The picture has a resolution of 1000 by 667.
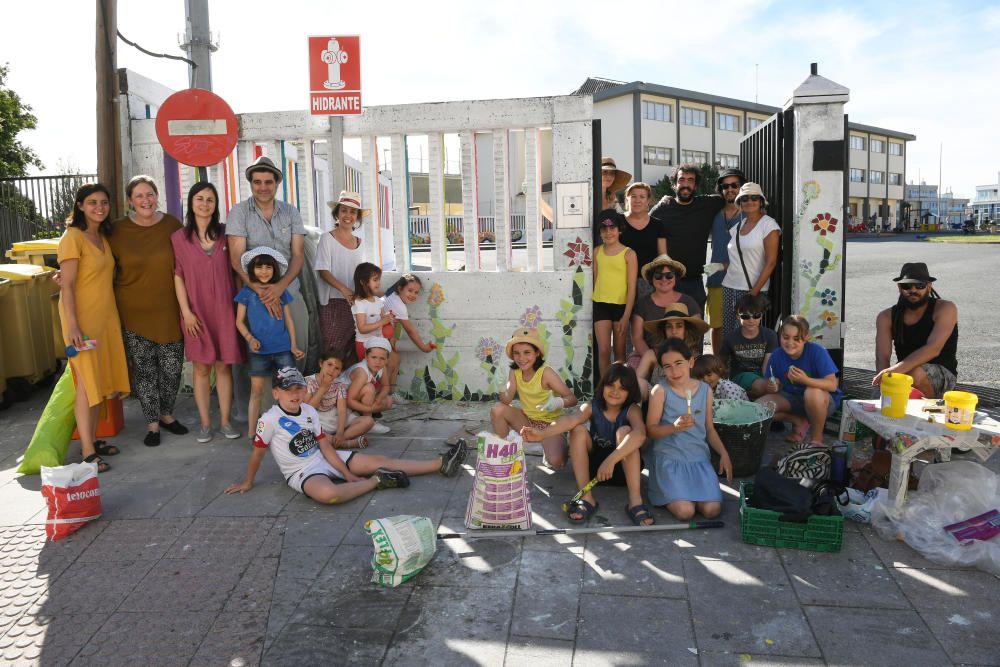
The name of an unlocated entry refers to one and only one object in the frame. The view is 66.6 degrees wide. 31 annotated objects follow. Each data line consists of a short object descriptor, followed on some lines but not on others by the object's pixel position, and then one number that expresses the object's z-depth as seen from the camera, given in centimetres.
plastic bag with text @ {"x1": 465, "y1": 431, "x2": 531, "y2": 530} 410
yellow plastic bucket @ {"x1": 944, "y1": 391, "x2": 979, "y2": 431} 392
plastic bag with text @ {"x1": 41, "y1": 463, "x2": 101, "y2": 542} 434
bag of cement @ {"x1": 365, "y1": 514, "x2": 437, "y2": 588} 358
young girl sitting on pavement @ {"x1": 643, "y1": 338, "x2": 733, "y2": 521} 438
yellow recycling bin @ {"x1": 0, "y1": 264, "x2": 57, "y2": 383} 724
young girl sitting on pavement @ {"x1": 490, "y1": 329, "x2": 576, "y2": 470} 501
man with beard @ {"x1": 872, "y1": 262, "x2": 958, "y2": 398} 525
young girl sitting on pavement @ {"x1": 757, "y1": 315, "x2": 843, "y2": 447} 530
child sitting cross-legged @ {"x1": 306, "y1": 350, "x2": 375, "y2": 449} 554
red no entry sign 624
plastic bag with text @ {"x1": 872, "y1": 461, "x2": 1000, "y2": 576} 369
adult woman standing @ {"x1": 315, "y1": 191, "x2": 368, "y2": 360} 645
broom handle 407
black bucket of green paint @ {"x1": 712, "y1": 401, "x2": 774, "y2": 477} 486
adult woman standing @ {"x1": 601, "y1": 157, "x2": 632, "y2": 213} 690
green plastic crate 381
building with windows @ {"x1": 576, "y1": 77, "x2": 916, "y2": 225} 4491
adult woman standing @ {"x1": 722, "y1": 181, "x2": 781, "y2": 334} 636
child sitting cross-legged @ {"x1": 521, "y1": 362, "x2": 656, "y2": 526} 444
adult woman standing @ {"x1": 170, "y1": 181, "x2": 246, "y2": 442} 588
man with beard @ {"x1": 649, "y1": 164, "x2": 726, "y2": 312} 665
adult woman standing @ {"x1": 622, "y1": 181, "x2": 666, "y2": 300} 658
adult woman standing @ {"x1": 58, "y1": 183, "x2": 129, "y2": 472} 543
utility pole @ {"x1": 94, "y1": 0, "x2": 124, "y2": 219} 661
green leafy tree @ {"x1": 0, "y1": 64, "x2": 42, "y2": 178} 2155
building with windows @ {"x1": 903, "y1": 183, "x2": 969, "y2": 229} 6456
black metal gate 655
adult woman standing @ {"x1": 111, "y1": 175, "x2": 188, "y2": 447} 582
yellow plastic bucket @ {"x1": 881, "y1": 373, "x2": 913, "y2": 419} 415
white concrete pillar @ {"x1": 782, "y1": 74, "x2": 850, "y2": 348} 639
